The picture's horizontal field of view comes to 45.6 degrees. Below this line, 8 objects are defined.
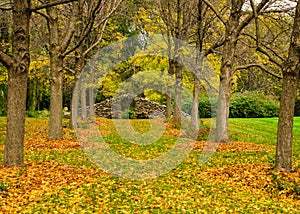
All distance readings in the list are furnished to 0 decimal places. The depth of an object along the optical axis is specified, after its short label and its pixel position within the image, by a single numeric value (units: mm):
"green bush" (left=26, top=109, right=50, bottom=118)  31047
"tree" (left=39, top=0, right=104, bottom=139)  13641
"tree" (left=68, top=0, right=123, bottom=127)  16944
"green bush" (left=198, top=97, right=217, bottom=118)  36281
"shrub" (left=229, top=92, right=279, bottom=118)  37188
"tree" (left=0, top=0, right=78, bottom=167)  8273
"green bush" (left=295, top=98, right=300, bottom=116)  39825
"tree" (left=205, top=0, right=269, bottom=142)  12961
